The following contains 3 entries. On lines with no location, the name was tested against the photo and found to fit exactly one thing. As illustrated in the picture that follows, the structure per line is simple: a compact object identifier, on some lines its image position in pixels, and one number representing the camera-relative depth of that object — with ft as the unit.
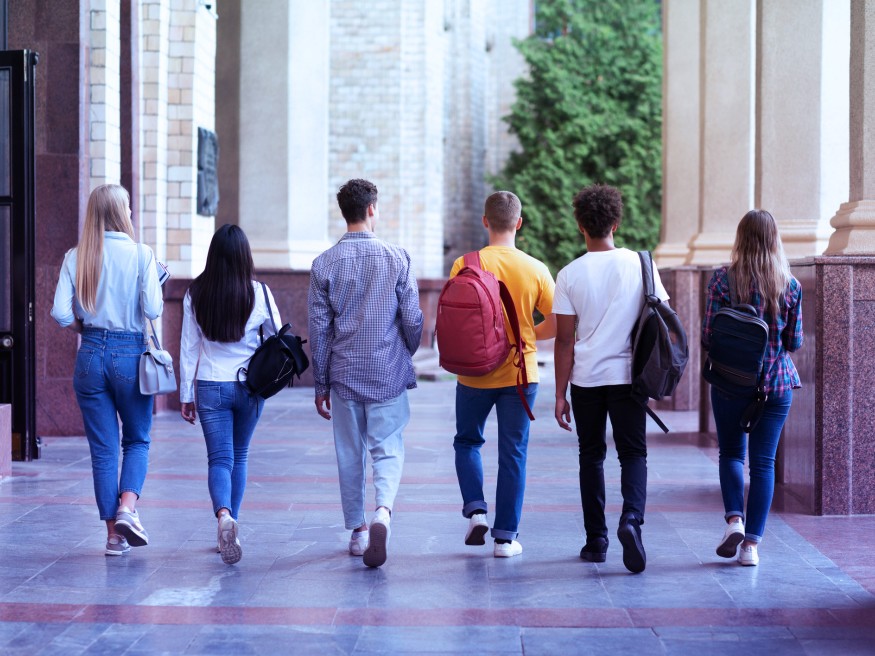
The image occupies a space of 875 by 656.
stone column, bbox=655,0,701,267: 54.24
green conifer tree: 127.03
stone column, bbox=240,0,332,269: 56.59
